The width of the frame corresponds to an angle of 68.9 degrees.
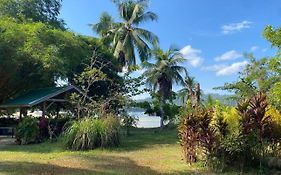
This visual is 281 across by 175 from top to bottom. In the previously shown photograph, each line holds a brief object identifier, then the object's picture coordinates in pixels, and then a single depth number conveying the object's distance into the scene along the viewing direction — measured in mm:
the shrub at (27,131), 9333
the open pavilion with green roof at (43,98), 11184
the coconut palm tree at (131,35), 17456
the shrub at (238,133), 5037
